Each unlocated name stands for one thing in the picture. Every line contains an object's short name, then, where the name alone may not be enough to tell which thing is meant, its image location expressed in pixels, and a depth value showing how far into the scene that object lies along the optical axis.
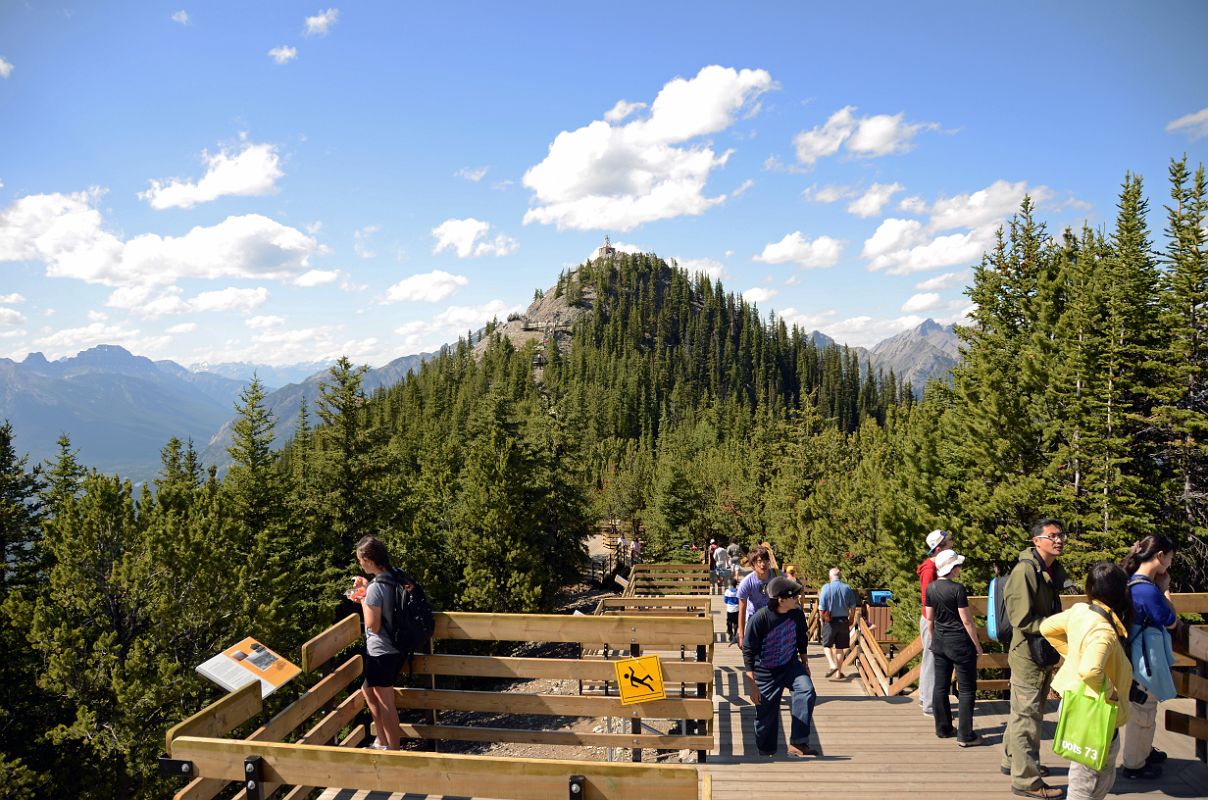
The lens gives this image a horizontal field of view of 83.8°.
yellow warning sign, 5.47
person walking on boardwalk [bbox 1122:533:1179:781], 5.41
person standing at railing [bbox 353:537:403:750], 5.73
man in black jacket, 6.72
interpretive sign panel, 4.69
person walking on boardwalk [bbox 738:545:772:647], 8.01
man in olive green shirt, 5.68
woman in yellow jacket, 4.68
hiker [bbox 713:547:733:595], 25.44
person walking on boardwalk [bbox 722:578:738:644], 13.72
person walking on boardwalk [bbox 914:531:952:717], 7.67
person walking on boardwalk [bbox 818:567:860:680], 11.71
